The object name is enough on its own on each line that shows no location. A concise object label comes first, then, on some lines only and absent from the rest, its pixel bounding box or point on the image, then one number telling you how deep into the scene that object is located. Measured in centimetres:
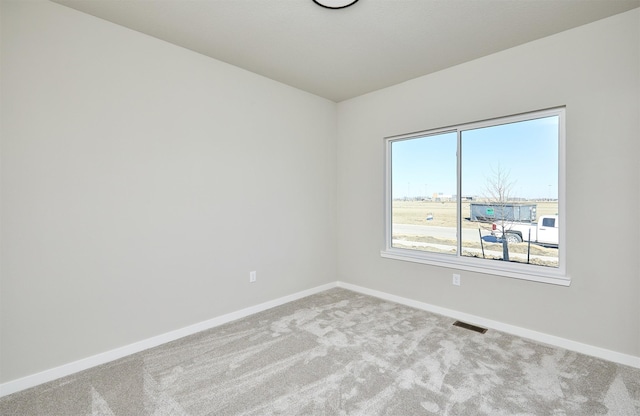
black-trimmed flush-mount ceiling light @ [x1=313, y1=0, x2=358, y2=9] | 217
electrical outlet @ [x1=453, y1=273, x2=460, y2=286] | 333
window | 284
